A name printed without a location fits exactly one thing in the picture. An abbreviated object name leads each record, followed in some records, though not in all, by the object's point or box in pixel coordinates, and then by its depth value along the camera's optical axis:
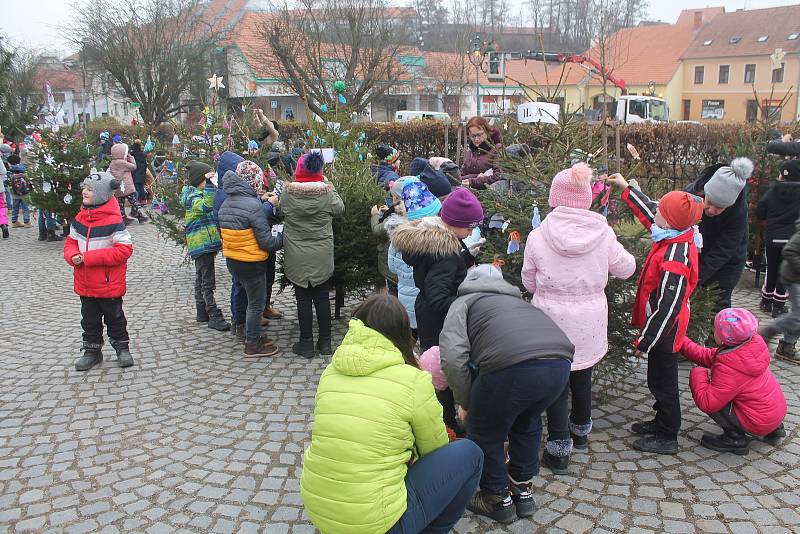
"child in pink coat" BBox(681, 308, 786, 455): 3.89
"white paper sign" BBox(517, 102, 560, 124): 5.18
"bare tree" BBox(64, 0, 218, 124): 28.09
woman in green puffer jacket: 2.55
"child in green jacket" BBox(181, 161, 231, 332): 6.52
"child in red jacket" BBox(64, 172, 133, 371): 5.32
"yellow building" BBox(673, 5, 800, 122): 45.34
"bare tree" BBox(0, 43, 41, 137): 19.25
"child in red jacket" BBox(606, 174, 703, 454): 3.67
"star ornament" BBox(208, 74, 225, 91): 9.35
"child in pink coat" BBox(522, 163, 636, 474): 3.55
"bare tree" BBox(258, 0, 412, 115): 24.59
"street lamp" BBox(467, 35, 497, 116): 20.45
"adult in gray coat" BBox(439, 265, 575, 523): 2.87
